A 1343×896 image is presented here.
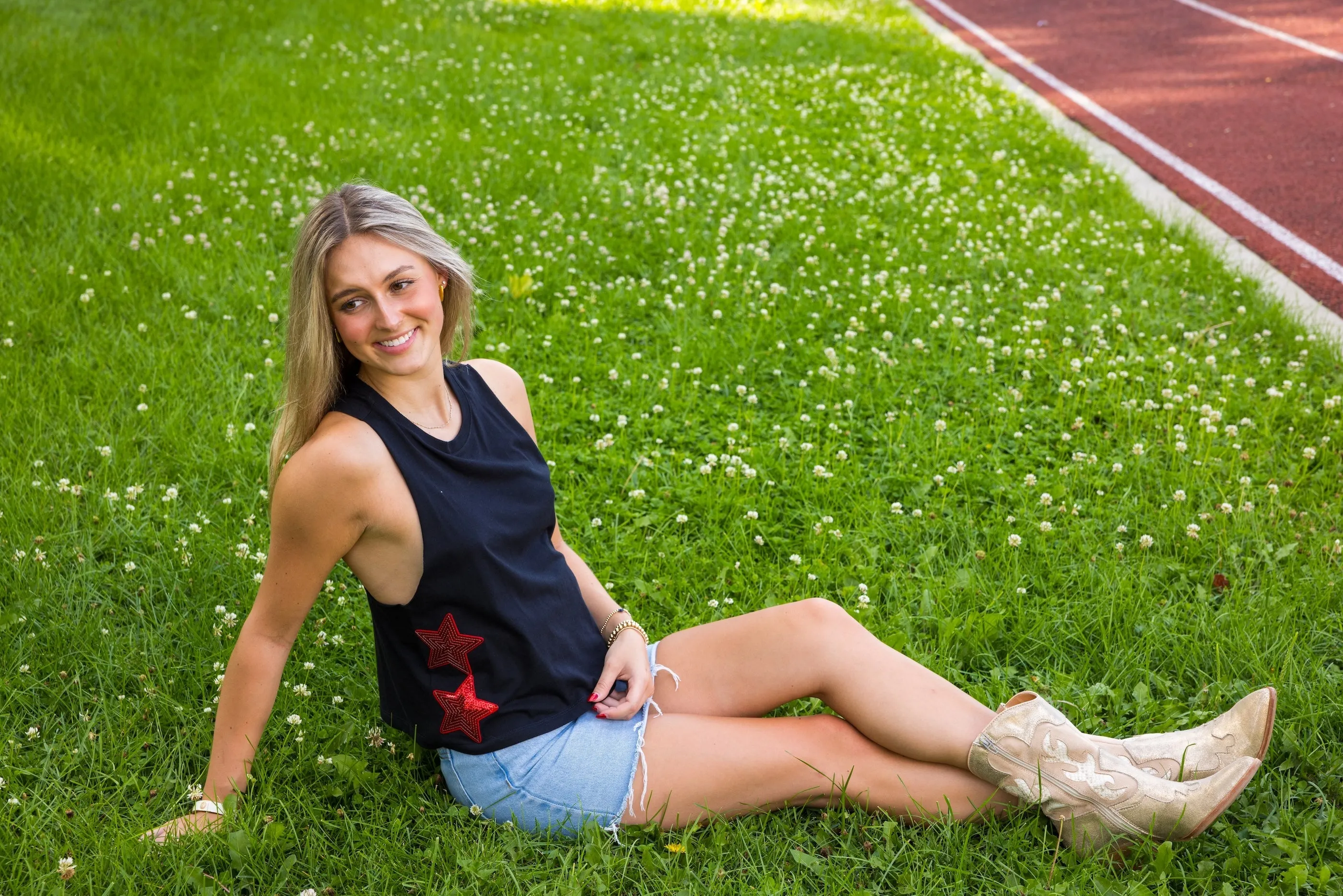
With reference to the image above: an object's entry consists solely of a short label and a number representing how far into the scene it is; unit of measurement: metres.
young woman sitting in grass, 2.69
